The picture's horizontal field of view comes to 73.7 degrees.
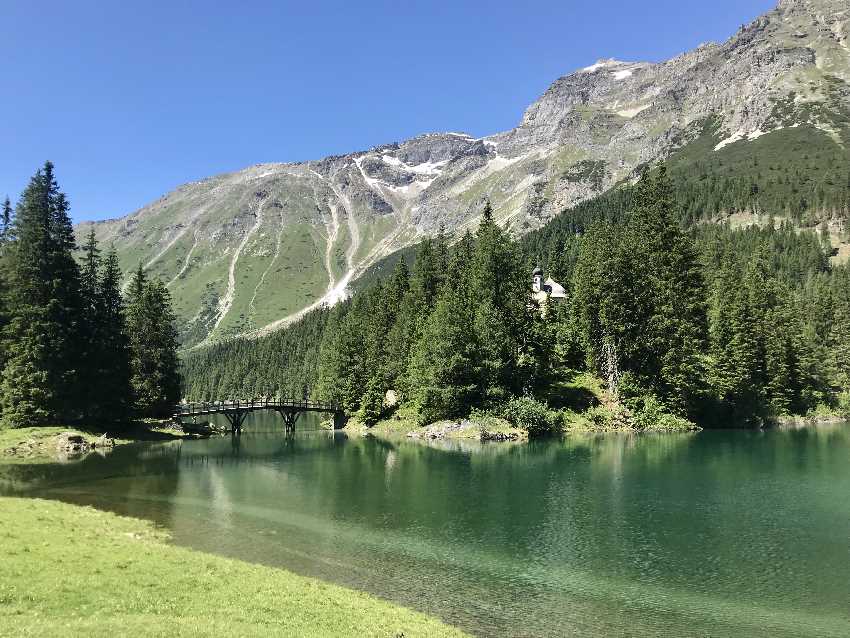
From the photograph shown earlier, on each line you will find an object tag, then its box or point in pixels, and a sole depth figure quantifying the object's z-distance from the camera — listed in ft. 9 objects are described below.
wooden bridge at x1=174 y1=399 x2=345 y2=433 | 311.56
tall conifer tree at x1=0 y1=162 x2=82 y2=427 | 204.33
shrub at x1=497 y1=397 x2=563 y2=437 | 235.81
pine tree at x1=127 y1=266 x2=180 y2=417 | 272.31
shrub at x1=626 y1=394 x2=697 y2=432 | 245.04
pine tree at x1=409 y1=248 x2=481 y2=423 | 247.29
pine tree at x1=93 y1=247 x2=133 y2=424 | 236.02
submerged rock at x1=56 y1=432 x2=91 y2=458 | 196.34
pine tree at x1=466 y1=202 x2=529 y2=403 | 246.88
